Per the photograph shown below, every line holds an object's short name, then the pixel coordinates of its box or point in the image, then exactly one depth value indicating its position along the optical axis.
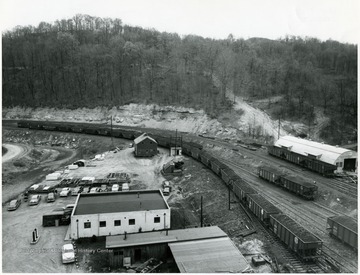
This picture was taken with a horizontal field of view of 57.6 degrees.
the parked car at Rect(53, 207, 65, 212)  38.22
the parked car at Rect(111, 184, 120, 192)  46.57
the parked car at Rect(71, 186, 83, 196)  45.50
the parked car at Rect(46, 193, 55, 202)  43.19
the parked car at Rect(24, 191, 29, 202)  44.54
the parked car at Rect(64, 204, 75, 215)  37.03
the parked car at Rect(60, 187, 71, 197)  44.72
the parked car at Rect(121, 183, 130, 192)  46.75
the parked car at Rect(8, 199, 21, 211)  40.66
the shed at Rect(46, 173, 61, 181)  52.53
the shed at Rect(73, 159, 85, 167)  59.97
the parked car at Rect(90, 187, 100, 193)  45.94
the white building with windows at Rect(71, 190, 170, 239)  32.59
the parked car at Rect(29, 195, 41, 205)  42.41
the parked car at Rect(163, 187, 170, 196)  45.84
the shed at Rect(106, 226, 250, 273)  24.52
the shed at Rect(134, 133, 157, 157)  65.44
